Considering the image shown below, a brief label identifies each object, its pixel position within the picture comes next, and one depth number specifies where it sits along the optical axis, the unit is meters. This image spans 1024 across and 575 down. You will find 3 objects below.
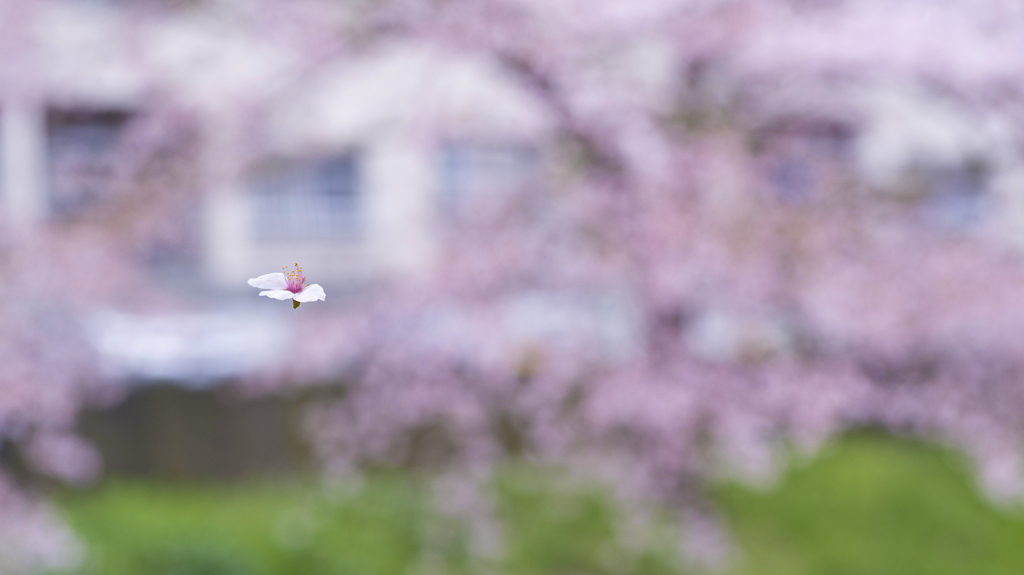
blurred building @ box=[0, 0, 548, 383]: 6.84
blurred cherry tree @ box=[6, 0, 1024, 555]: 6.37
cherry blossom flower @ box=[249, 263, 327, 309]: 1.30
